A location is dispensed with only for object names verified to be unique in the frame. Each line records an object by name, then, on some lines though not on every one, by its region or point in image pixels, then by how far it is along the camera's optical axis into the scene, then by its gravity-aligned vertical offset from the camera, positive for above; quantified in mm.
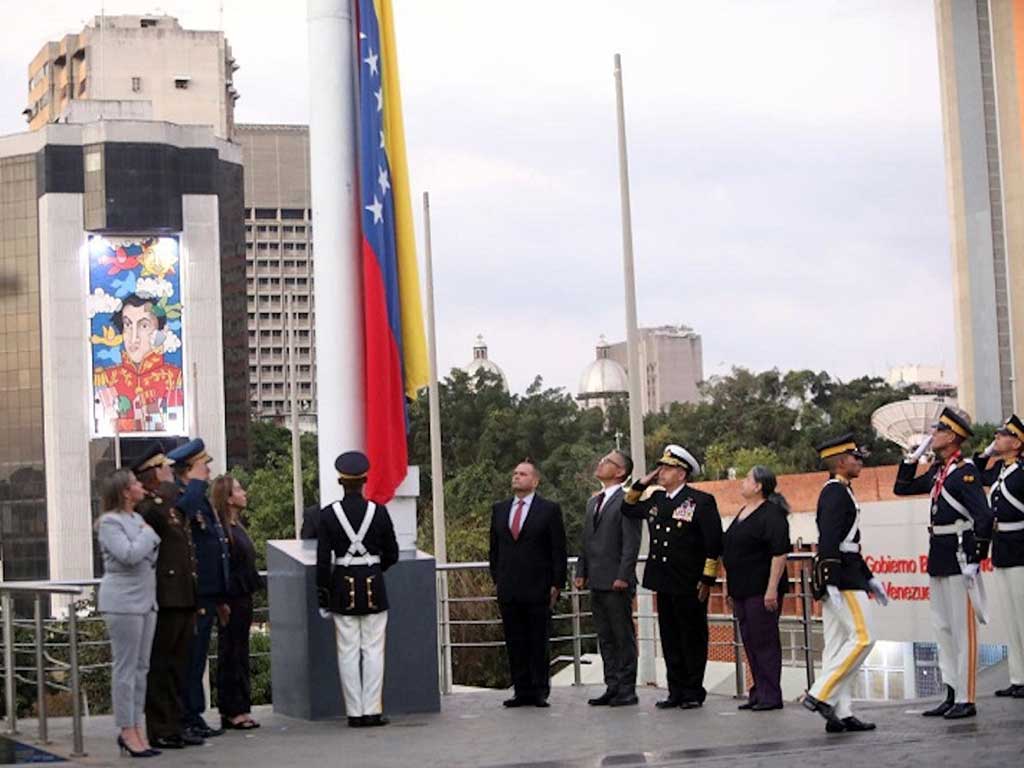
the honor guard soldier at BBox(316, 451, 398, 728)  13102 -370
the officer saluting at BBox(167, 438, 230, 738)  12797 -150
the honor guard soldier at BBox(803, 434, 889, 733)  12133 -456
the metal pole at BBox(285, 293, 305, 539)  50406 +1966
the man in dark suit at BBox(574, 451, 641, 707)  14445 -386
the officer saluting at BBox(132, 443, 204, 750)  12211 -365
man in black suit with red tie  14414 -370
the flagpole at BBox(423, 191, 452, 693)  41938 +2443
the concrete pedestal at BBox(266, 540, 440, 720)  13625 -740
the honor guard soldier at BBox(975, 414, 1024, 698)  13383 -180
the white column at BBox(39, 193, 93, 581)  107938 +8734
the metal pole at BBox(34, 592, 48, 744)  12023 -731
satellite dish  38531 +1890
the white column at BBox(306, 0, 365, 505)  14164 +2200
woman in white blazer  11578 -279
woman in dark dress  13336 -561
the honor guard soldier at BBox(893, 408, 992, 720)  12828 -282
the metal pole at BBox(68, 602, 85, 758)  11492 -848
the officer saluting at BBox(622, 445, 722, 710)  14039 -323
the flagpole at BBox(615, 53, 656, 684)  25797 +2775
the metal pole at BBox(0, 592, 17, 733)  12234 -657
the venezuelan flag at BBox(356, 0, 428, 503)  14188 +1961
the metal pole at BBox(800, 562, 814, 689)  14680 -823
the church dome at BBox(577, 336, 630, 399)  160000 +11775
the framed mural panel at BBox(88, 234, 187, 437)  107438 +11414
